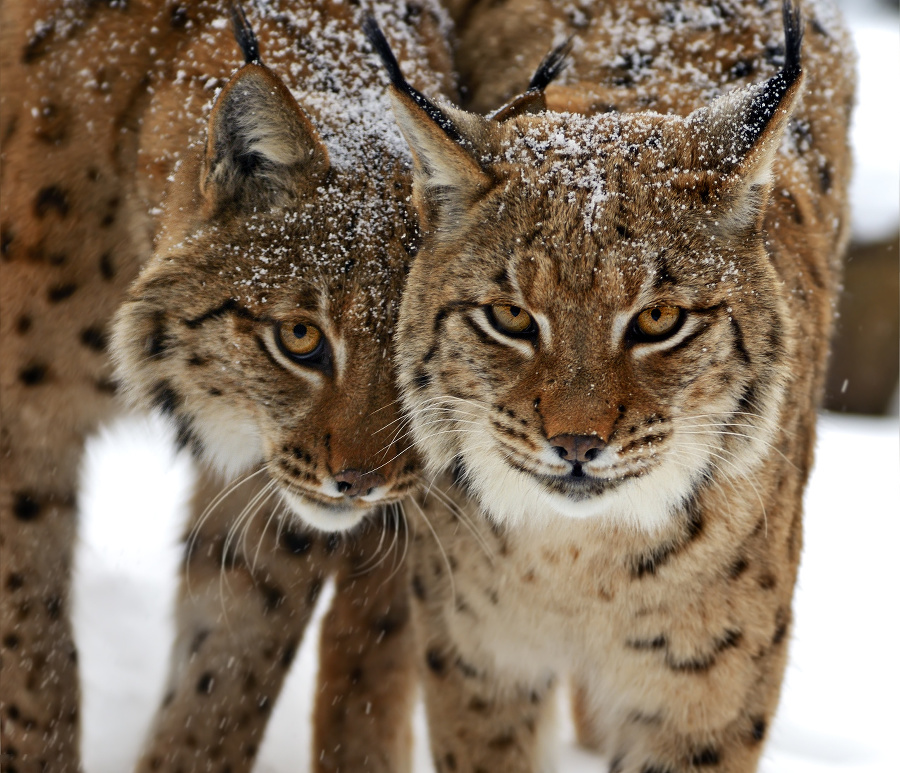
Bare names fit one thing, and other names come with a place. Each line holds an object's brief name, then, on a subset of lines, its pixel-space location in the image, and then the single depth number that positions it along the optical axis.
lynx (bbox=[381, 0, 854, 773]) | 5.55
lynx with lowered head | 6.32
